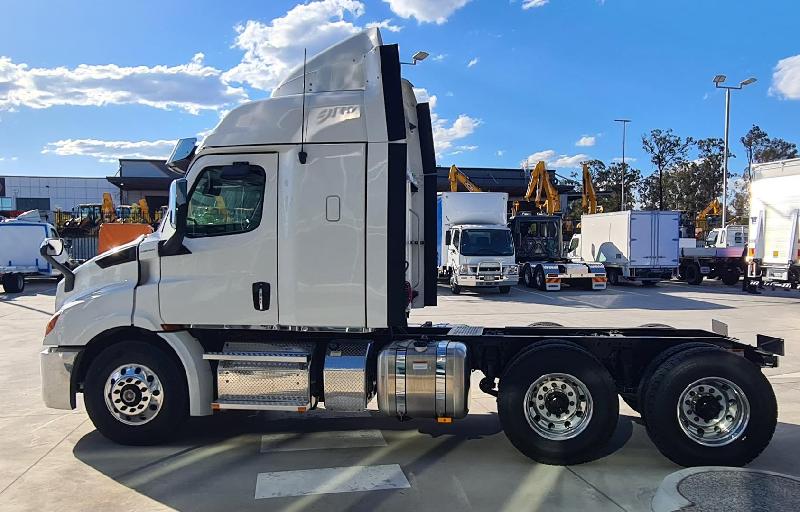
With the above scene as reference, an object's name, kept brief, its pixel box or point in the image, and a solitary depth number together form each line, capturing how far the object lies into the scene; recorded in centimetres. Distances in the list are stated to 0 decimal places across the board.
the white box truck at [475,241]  2055
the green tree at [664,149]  5906
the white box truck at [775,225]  1559
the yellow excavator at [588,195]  3034
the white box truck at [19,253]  2306
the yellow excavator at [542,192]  2820
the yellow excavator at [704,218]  4432
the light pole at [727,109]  3169
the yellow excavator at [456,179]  2874
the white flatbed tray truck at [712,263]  2577
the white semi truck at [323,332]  511
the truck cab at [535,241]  2517
